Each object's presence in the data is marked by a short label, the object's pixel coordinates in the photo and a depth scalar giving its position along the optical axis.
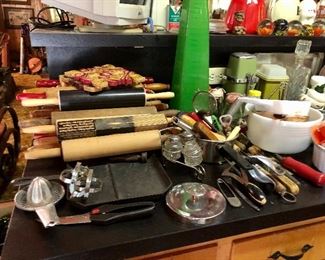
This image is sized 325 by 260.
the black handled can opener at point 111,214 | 0.48
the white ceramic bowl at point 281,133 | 0.68
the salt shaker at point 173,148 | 0.64
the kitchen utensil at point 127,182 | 0.52
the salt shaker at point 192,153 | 0.63
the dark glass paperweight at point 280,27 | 0.99
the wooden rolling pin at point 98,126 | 0.62
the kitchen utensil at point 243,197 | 0.55
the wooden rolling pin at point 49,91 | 0.73
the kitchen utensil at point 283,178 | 0.58
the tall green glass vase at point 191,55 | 0.81
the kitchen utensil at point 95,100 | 0.68
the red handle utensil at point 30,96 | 0.72
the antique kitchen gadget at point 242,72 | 0.93
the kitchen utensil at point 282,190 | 0.57
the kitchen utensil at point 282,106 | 0.69
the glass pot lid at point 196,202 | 0.51
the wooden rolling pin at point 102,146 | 0.61
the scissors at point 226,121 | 0.72
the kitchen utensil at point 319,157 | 0.65
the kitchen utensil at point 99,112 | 0.66
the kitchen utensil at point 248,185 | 0.56
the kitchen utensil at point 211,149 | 0.65
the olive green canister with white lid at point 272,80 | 0.95
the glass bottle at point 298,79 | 0.95
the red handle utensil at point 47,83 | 0.83
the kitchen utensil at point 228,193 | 0.55
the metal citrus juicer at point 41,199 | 0.47
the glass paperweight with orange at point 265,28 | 0.98
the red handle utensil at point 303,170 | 0.62
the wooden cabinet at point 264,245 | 0.54
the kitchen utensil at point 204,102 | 0.82
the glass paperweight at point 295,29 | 1.00
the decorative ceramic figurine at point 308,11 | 1.03
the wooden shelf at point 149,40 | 0.82
